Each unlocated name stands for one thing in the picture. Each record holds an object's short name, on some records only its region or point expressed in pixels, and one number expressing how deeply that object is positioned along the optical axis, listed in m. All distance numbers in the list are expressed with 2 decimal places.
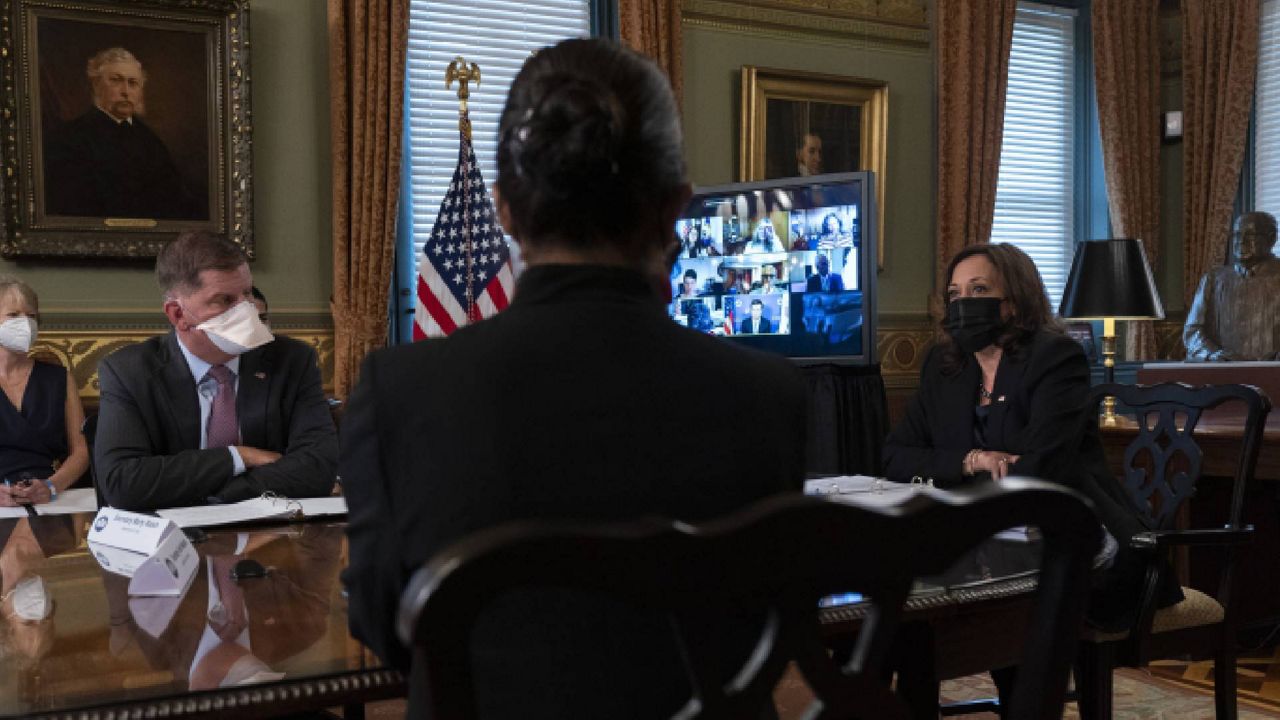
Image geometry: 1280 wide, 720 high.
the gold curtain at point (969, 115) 7.84
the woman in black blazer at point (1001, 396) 3.12
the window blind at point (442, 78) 6.52
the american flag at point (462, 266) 5.88
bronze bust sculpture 7.73
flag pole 5.88
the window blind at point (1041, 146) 8.52
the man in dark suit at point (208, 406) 2.95
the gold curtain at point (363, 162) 6.10
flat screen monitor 6.46
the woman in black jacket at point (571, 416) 1.00
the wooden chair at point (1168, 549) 2.62
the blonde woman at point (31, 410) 4.76
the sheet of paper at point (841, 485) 2.74
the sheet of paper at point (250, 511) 2.63
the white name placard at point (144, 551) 1.83
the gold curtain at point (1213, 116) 8.47
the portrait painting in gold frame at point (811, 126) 7.29
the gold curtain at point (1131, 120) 8.50
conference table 1.32
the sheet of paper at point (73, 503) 4.03
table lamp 6.14
